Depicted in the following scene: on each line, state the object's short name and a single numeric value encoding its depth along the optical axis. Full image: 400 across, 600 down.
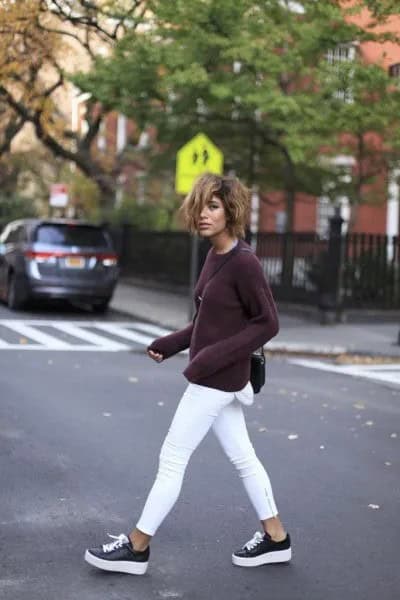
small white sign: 29.73
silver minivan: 18.75
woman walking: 4.50
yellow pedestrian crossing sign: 16.98
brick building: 19.97
